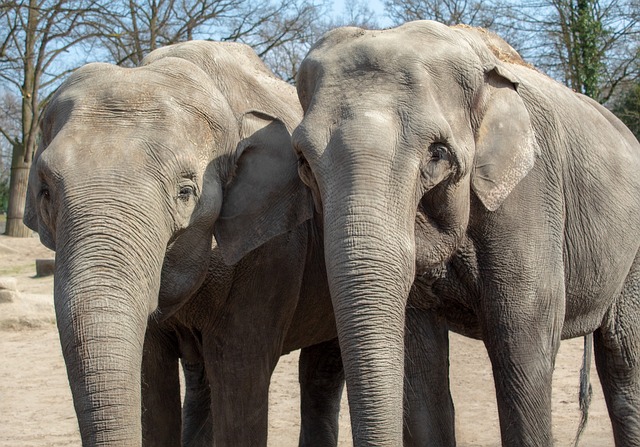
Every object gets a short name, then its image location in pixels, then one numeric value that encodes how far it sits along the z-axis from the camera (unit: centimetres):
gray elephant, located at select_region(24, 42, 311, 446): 374
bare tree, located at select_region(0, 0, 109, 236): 2346
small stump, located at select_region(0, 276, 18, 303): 1210
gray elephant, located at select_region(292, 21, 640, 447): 392
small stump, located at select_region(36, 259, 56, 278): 1633
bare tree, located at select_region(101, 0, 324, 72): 2405
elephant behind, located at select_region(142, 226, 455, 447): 503
